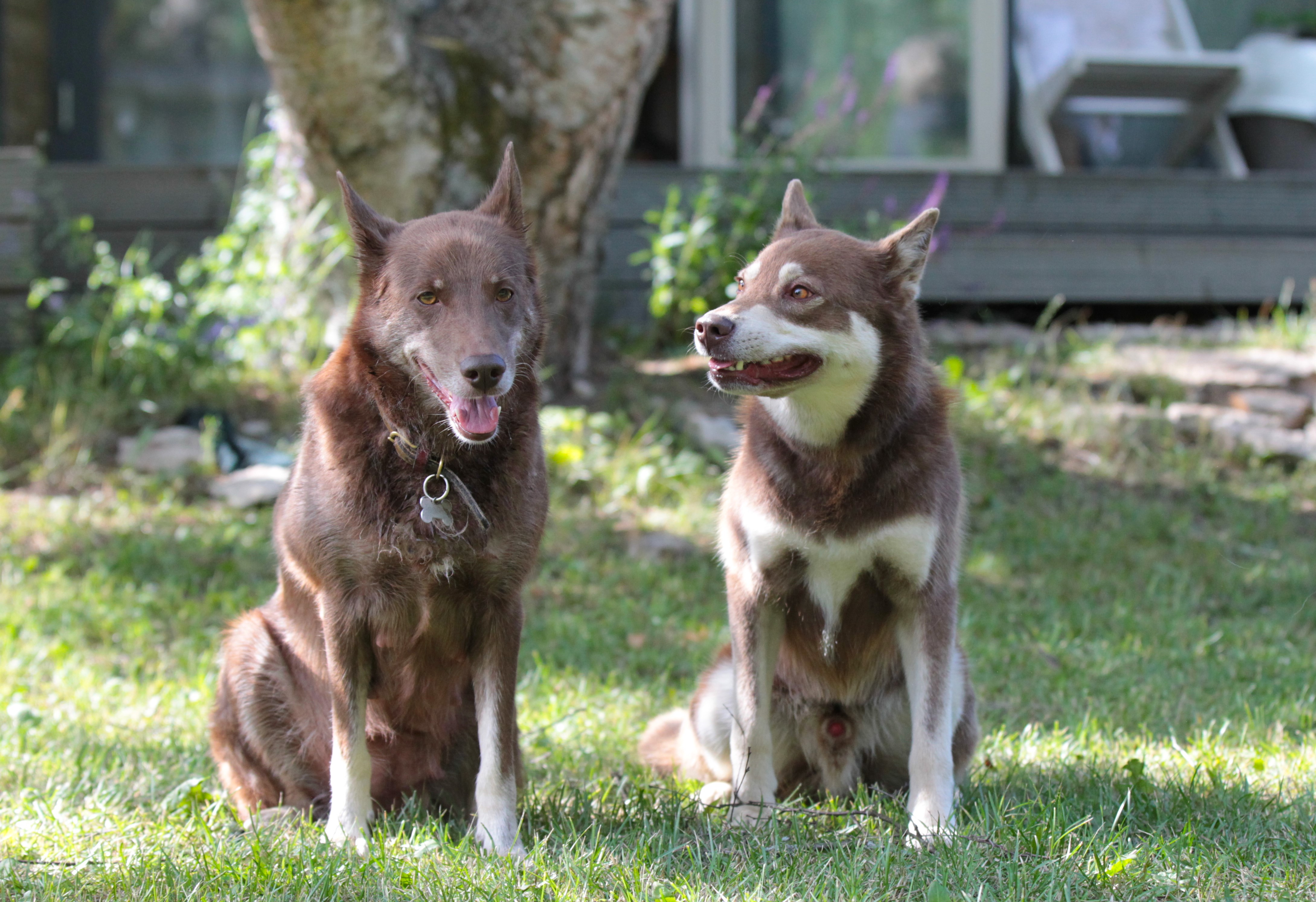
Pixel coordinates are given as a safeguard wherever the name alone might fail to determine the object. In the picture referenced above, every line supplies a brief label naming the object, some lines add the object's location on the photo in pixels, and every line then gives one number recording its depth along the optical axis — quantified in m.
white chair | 19.77
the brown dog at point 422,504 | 6.35
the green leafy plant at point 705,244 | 15.16
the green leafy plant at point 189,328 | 14.13
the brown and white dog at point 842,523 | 6.68
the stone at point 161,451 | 13.63
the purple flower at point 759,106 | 15.48
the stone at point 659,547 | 12.66
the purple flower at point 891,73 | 16.55
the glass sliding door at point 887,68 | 19.80
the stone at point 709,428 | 14.41
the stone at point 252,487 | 13.02
